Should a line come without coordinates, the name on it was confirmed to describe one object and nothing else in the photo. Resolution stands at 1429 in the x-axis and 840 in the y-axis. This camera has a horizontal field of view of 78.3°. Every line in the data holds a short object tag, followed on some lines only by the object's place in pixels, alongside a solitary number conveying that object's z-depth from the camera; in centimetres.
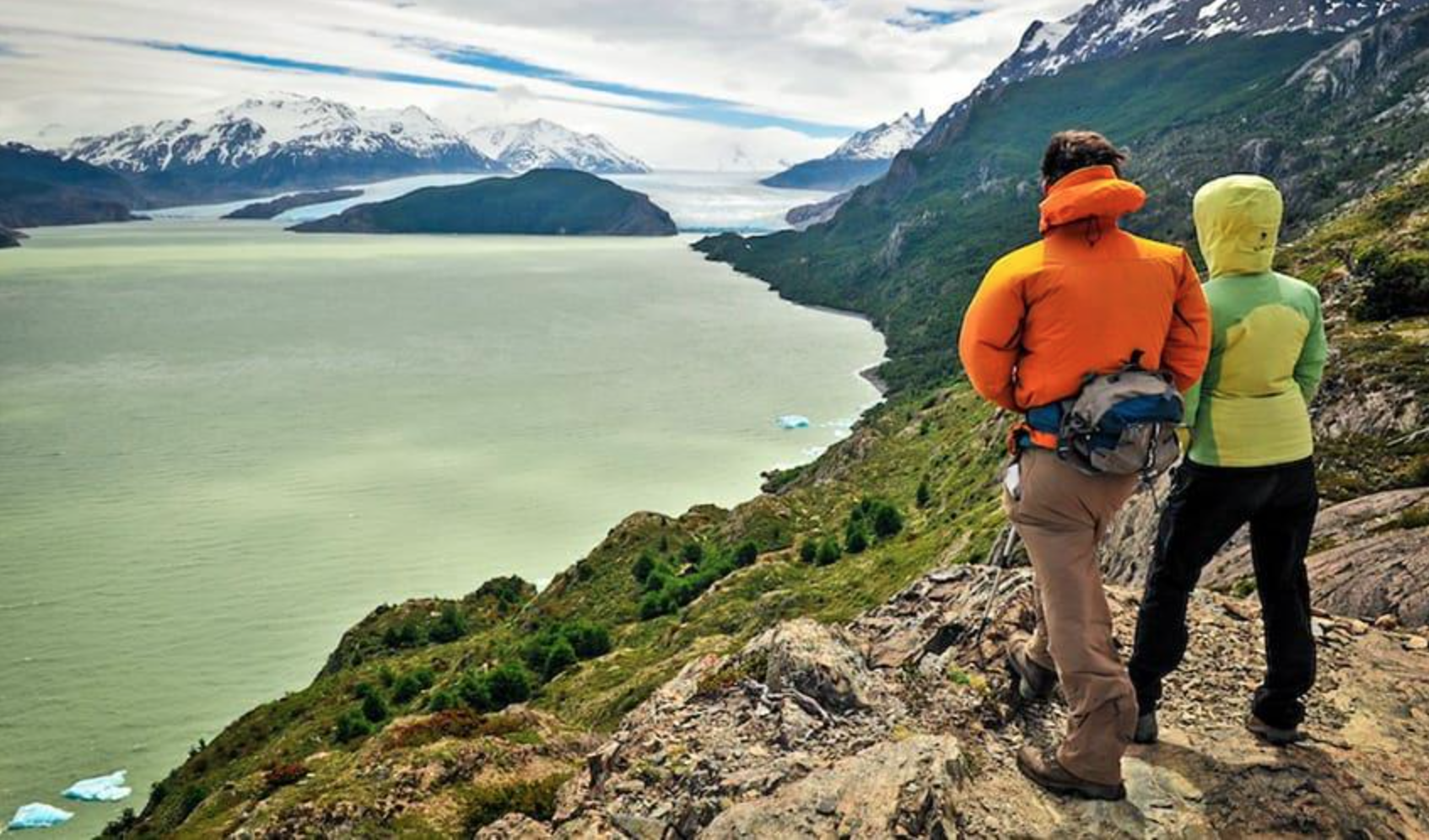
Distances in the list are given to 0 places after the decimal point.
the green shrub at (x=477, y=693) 2900
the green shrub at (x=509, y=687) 2914
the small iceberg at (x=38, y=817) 3244
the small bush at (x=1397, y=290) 1719
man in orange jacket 514
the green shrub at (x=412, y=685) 3294
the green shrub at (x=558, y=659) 3136
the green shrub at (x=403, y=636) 4309
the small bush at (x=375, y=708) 3012
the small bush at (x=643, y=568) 4481
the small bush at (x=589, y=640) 3506
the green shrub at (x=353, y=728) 2773
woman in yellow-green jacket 563
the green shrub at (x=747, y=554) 4491
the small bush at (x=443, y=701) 2903
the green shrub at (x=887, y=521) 4266
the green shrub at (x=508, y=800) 921
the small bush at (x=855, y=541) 4000
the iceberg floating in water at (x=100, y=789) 3481
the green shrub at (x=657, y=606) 3931
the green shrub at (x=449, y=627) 4438
